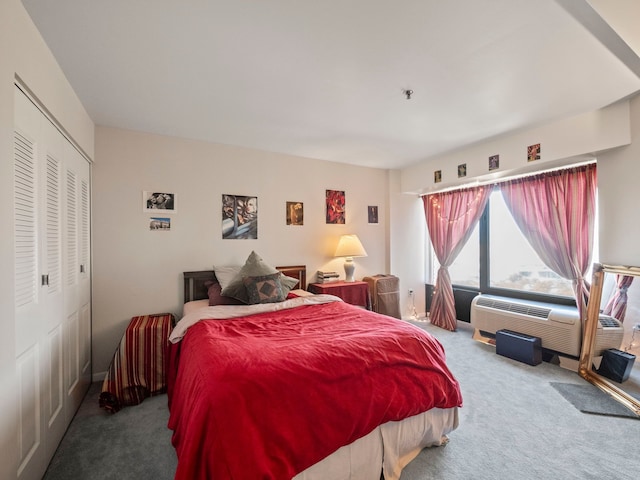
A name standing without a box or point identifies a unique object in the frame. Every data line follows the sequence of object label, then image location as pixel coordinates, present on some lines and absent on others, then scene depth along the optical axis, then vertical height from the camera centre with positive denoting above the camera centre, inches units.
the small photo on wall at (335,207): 166.4 +20.4
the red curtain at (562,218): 118.8 +9.9
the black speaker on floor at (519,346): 121.0 -47.7
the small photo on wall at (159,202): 121.3 +17.5
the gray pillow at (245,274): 112.8 -14.3
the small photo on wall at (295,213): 154.3 +15.4
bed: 48.8 -32.6
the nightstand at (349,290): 149.7 -27.0
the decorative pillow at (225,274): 123.4 -14.8
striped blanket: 94.4 -43.9
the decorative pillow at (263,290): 112.7 -19.8
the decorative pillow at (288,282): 127.8 -19.5
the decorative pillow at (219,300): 113.2 -23.8
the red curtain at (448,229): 162.1 +6.7
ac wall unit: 105.3 -36.7
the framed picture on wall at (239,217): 137.9 +12.3
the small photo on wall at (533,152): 119.5 +37.5
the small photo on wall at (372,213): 181.6 +17.7
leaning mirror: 96.7 -34.1
